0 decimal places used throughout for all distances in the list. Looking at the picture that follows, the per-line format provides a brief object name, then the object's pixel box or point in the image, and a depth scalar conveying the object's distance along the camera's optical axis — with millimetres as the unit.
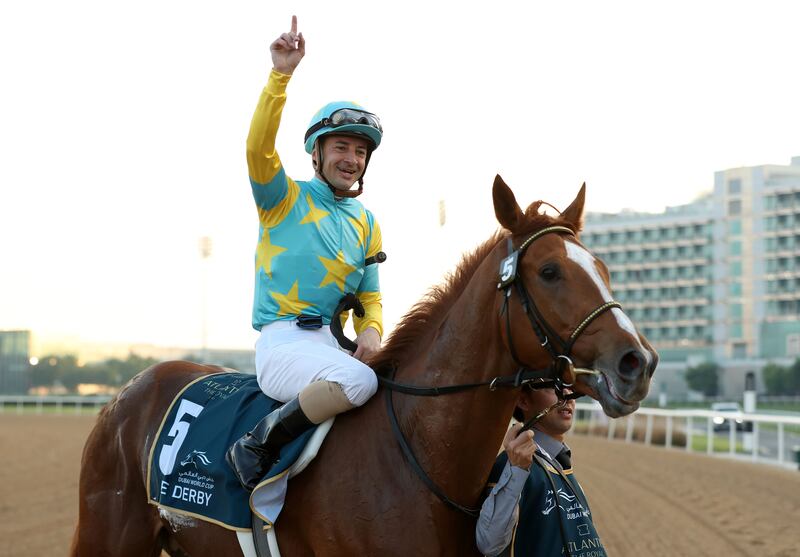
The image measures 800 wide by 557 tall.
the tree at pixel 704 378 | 76750
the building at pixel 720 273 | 83812
